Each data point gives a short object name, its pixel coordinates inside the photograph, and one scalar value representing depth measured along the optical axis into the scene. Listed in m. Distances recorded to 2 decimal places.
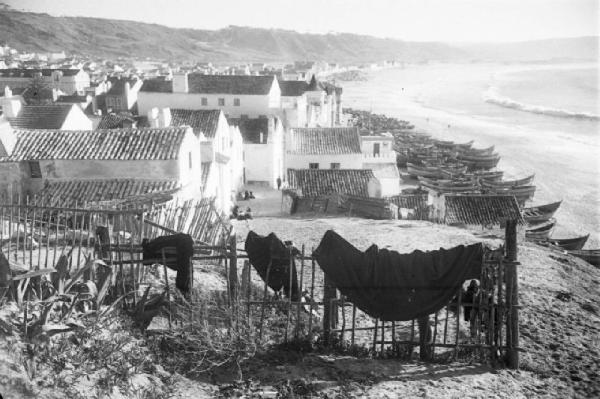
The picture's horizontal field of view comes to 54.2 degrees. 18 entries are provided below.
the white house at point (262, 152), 34.97
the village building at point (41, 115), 29.94
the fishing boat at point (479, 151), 49.66
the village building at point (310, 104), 44.22
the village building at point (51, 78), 72.31
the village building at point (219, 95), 44.00
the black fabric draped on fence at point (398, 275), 9.02
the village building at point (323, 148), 36.16
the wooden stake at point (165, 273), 9.37
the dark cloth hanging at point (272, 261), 9.83
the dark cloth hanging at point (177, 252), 9.74
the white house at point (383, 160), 33.56
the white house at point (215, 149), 24.36
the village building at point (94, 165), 18.69
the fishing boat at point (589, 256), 21.12
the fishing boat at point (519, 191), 33.12
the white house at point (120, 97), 59.78
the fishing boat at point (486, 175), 39.25
